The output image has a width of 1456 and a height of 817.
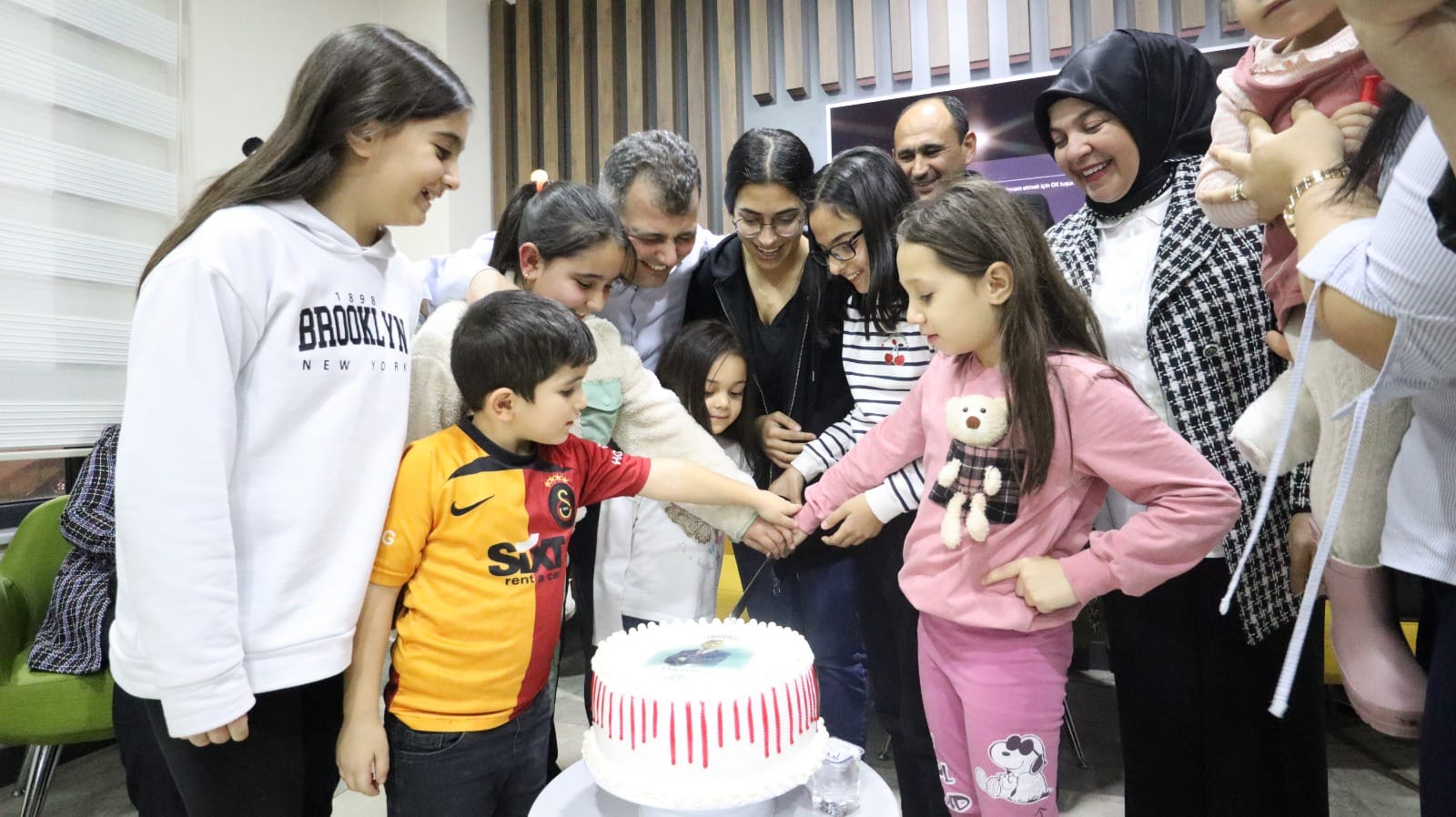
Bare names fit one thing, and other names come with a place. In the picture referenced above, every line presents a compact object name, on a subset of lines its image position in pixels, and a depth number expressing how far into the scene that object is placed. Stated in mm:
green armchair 2404
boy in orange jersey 1371
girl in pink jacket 1384
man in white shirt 2072
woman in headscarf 1540
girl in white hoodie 1104
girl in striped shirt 1800
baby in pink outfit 993
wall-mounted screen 3867
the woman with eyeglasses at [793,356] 2018
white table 1220
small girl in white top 2117
